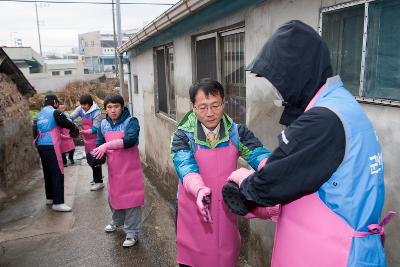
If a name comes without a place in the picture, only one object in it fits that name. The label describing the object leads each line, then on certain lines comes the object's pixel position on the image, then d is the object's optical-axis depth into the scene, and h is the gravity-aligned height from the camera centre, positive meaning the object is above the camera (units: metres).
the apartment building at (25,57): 33.44 +2.49
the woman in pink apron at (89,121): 7.17 -0.88
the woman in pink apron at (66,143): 8.80 -1.61
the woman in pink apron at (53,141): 5.68 -0.99
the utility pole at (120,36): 12.74 +1.98
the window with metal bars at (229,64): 4.00 +0.16
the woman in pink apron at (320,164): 1.34 -0.35
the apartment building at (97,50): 64.12 +6.06
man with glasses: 2.38 -0.56
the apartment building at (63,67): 46.00 +1.81
